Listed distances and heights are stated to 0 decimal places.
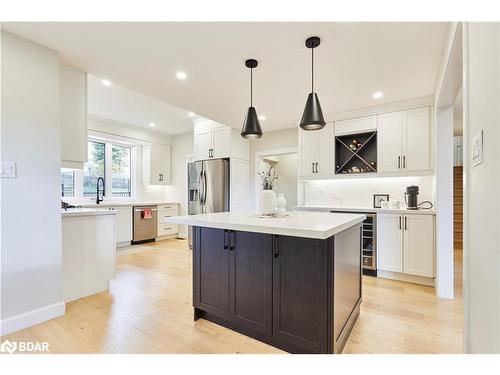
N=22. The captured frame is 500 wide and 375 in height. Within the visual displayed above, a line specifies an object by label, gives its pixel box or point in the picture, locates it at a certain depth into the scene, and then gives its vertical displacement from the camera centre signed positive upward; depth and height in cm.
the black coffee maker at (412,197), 325 -14
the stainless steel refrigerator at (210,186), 470 +1
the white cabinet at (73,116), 243 +71
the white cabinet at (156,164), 583 +54
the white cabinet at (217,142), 473 +88
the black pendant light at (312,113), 198 +60
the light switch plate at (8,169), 187 +13
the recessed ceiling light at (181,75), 259 +119
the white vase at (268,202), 218 -14
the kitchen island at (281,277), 153 -65
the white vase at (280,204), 225 -16
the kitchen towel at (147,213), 538 -59
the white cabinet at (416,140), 320 +62
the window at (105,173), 471 +29
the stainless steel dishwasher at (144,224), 526 -84
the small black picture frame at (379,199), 375 -19
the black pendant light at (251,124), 232 +59
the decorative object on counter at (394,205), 350 -27
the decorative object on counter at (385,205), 359 -27
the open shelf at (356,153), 383 +54
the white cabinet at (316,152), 394 +56
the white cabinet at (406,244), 300 -73
